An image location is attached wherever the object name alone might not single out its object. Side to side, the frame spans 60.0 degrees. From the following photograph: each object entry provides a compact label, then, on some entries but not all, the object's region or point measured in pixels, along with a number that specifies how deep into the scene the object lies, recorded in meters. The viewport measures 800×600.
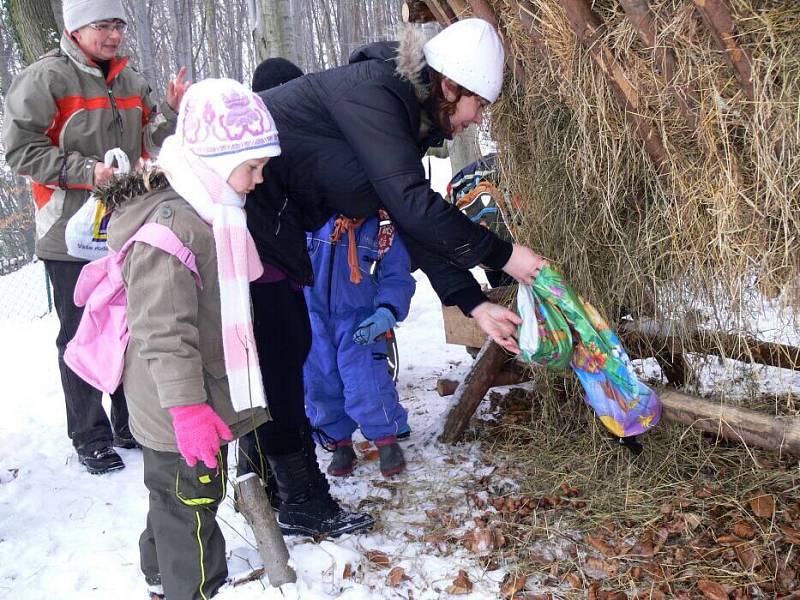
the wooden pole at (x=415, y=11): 3.31
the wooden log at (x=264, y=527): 2.44
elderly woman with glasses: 3.14
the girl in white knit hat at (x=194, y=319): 2.07
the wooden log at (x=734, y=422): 2.49
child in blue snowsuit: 3.31
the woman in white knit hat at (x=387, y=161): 2.29
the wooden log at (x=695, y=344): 2.81
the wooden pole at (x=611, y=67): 2.35
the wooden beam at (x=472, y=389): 3.54
